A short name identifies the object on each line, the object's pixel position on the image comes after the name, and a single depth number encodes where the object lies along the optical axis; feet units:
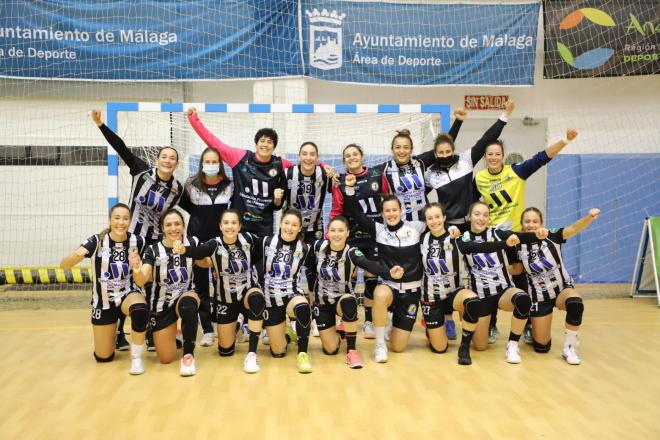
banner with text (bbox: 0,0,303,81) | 21.38
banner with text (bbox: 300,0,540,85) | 22.47
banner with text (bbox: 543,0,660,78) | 23.24
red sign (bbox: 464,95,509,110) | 26.78
